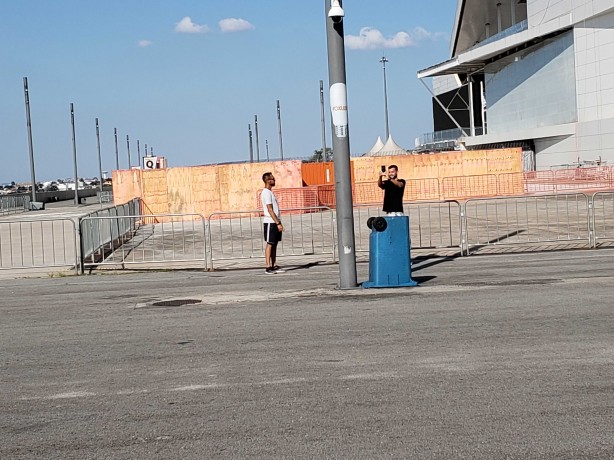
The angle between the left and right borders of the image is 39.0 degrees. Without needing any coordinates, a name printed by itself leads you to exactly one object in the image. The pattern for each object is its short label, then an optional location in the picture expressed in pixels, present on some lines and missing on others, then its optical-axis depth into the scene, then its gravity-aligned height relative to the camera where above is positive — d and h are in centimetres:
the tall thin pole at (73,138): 7187 +538
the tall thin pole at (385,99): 10030 +1028
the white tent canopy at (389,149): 8200 +377
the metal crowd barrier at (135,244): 1766 -112
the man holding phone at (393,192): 1379 -8
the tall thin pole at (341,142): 1154 +65
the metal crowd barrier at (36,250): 1902 -119
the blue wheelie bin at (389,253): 1188 -90
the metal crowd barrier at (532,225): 1870 -117
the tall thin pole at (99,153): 8966 +519
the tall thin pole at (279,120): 8531 +724
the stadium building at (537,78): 5606 +768
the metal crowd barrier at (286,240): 1888 -121
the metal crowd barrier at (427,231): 1923 -120
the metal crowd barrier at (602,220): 1760 -116
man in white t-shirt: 1470 -53
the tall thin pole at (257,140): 9714 +601
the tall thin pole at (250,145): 10206 +581
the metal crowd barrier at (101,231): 1744 -69
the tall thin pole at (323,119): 6725 +589
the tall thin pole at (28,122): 6097 +587
